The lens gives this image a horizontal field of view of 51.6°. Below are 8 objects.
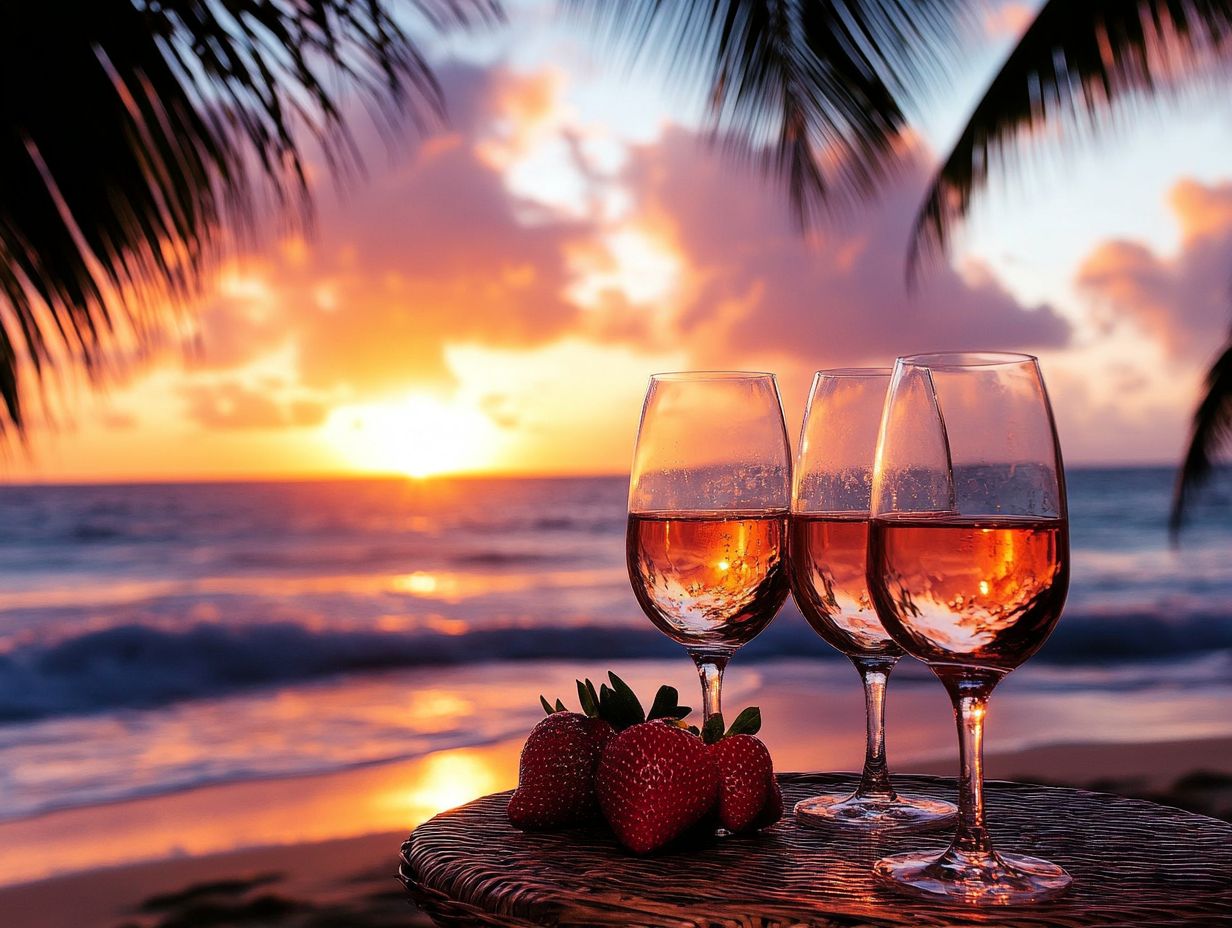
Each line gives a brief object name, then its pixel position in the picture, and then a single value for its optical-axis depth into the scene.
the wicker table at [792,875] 1.13
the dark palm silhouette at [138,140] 2.28
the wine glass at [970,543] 1.14
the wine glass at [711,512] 1.48
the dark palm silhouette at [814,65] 4.98
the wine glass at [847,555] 1.44
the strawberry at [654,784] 1.33
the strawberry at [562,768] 1.46
